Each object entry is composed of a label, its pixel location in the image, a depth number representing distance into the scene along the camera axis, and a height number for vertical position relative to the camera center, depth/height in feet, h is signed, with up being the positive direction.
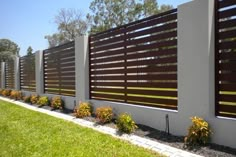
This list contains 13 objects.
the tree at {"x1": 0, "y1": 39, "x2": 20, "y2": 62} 124.37 +22.55
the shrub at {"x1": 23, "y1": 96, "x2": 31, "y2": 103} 29.31 -3.59
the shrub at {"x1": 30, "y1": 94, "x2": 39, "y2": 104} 27.36 -3.35
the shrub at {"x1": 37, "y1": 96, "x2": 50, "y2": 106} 25.03 -3.35
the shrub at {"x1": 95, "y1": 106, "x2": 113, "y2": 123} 15.36 -3.25
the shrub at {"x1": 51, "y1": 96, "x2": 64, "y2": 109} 22.55 -3.28
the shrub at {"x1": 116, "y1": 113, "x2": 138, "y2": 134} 13.24 -3.58
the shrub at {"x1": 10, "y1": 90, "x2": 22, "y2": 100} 33.04 -3.31
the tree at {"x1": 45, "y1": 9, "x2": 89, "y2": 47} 82.62 +23.07
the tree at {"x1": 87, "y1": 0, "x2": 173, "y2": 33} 72.98 +27.25
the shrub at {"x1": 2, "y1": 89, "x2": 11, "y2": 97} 37.95 -3.23
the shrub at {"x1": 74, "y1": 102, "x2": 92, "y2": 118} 17.72 -3.33
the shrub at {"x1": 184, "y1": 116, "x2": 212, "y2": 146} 10.28 -3.24
